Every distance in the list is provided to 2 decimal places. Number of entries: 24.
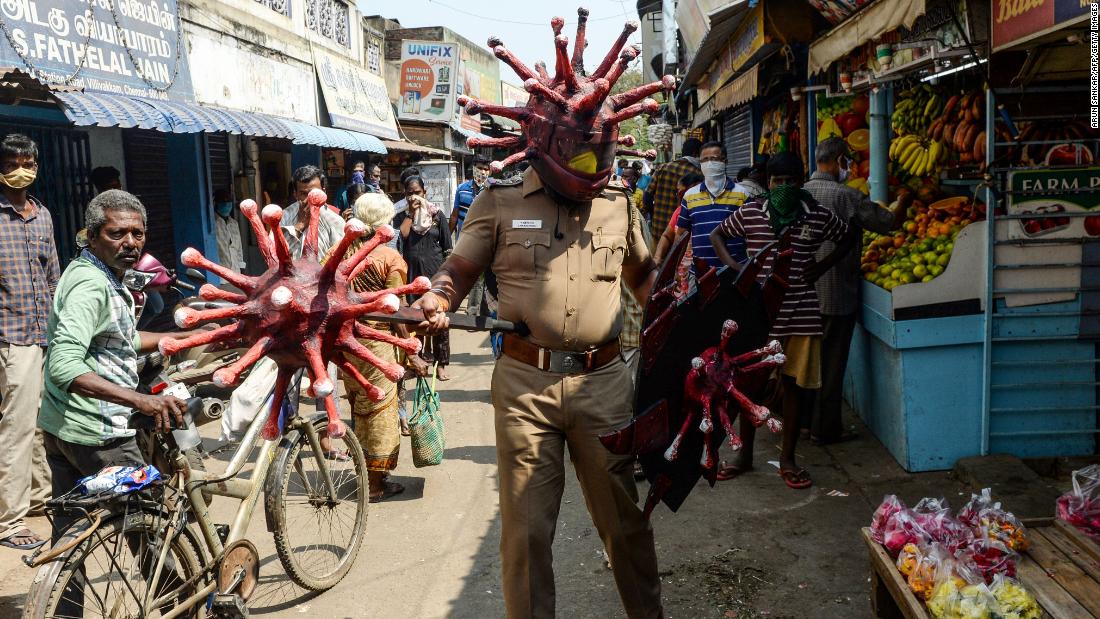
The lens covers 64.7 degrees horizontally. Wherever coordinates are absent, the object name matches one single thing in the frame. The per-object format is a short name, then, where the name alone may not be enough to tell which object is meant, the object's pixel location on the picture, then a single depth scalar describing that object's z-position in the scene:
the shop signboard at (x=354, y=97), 15.29
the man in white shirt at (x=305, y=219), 6.23
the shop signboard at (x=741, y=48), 8.21
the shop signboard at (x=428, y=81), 22.05
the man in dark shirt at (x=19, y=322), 4.94
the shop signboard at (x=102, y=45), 7.34
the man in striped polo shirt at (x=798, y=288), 5.42
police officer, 3.22
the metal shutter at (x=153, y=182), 10.25
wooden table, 2.94
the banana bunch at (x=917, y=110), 7.14
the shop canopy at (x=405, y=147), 17.09
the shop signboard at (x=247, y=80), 10.87
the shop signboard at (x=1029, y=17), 3.69
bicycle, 3.04
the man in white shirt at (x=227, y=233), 11.43
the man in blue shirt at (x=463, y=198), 10.32
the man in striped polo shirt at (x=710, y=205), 5.96
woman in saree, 5.39
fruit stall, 5.11
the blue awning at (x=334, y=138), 11.64
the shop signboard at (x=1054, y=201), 4.98
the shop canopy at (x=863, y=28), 4.75
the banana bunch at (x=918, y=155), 6.73
